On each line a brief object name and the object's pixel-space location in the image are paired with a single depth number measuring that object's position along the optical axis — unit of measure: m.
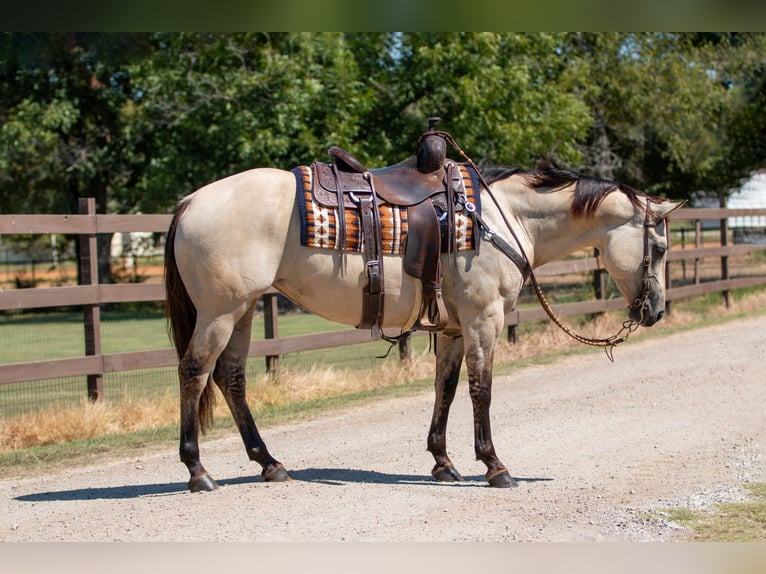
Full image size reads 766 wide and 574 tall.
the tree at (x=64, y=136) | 23.89
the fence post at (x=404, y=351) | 11.08
